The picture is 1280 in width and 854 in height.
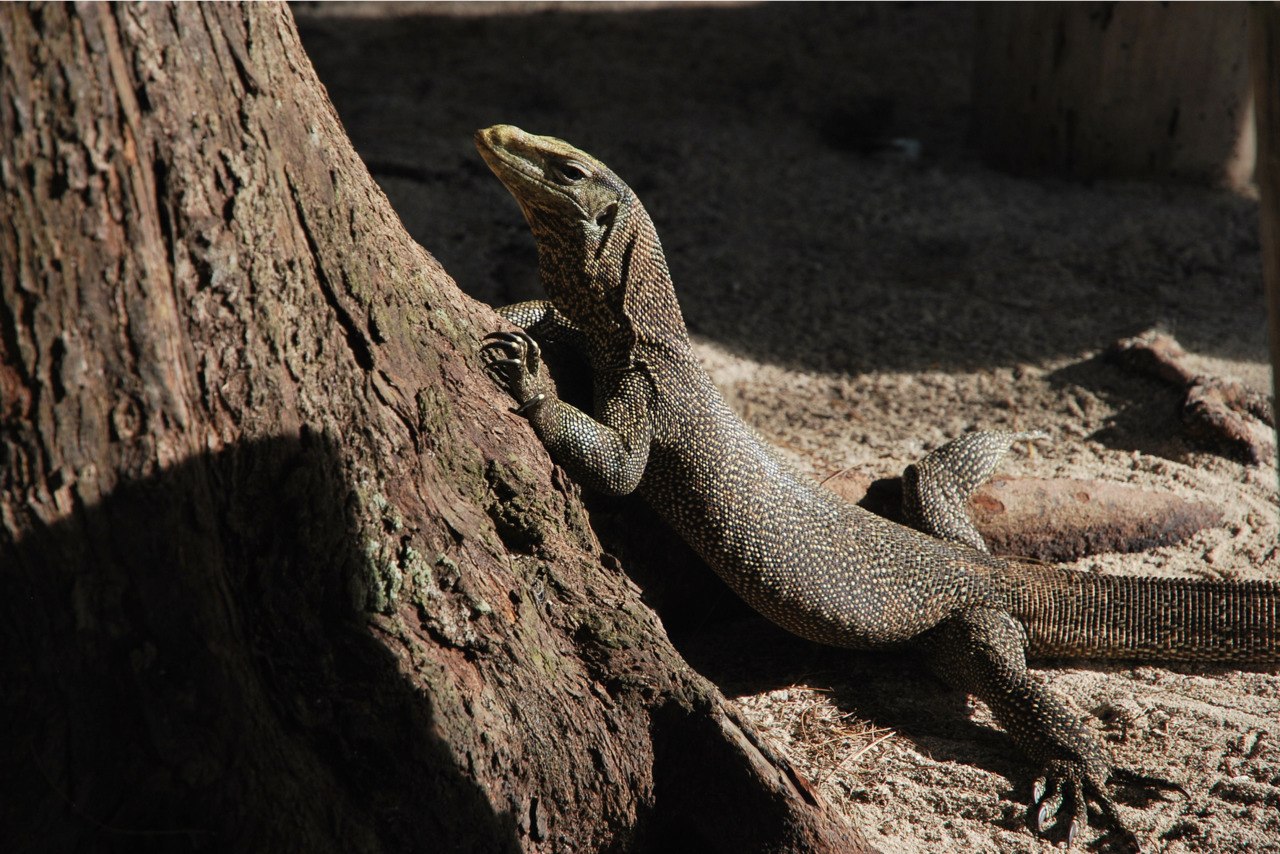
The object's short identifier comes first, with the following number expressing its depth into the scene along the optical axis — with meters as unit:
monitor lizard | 8.04
